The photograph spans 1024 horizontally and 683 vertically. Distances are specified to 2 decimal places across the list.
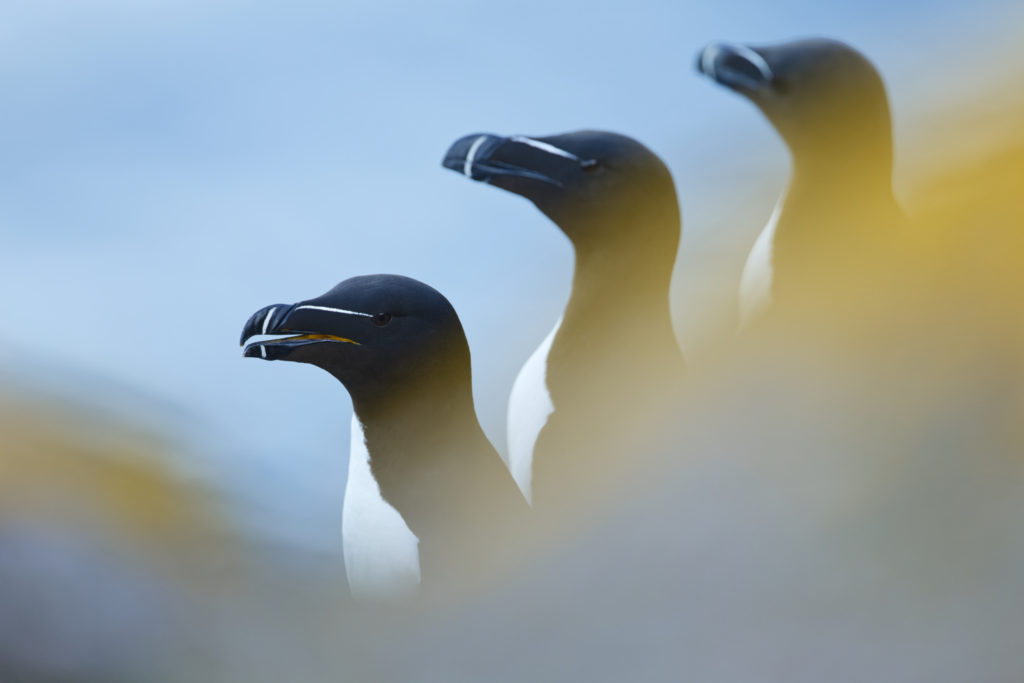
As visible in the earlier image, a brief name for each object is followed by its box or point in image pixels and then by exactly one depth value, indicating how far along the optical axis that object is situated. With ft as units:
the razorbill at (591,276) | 19.87
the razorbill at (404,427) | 19.62
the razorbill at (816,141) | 19.90
